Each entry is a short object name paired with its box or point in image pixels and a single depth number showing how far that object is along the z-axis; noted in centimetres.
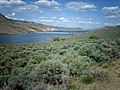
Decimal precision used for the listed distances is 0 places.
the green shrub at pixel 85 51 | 516
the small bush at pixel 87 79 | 311
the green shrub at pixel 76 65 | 358
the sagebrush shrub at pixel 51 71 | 296
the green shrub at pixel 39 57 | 414
